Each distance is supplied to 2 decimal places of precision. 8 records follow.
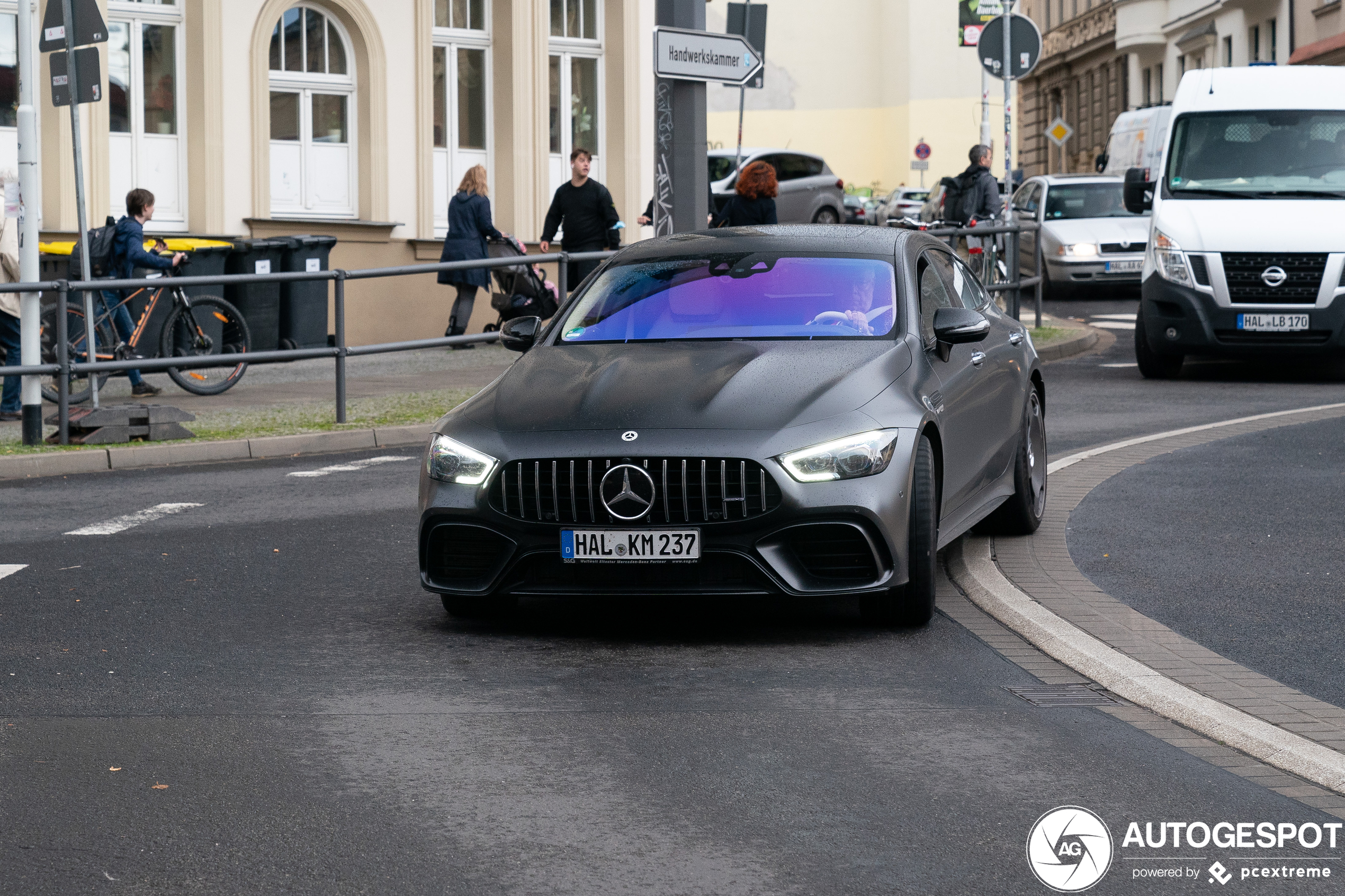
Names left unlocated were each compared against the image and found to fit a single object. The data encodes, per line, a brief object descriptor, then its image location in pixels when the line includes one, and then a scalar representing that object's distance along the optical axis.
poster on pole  31.69
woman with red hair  17.81
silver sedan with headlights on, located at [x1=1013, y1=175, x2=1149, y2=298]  26.50
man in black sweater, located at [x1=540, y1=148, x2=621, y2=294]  19.75
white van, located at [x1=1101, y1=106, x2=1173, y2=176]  32.28
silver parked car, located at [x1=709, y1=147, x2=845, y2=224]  35.25
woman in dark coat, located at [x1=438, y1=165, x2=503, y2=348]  20.16
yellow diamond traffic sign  48.97
